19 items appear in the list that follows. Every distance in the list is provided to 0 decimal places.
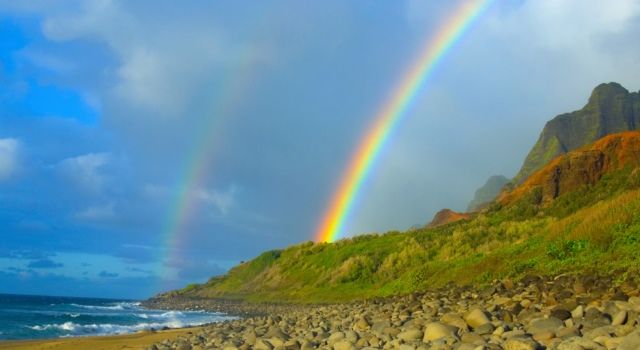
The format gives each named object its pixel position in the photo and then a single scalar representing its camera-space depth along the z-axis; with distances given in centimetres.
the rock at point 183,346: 1829
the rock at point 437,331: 1214
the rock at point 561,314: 1161
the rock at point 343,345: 1323
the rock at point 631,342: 836
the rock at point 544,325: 1076
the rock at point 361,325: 1633
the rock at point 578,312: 1167
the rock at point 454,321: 1261
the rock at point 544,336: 1020
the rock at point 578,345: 881
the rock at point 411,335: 1277
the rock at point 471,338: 1098
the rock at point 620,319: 1041
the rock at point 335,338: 1445
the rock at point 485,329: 1154
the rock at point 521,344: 933
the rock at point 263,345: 1512
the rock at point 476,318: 1229
